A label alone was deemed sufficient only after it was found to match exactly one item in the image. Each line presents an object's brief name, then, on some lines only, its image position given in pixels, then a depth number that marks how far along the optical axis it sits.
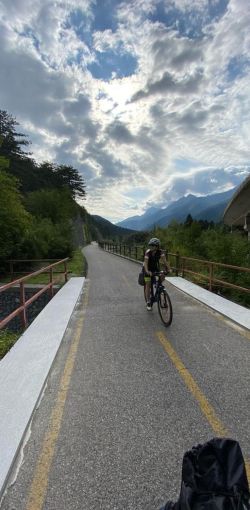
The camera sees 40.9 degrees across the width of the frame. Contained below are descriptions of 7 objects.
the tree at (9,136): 49.12
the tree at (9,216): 18.70
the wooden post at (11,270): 17.48
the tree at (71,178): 75.56
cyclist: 8.12
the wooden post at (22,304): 7.09
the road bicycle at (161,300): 7.38
